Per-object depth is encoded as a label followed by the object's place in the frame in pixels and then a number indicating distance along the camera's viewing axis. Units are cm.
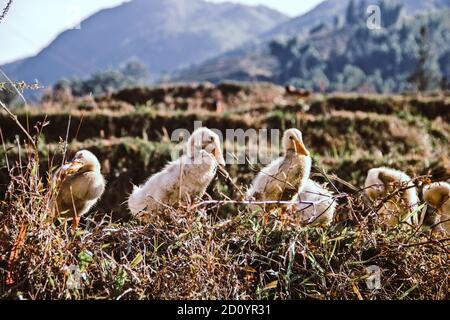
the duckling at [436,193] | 587
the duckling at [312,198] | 564
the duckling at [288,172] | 588
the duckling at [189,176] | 613
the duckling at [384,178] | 643
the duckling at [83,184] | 586
